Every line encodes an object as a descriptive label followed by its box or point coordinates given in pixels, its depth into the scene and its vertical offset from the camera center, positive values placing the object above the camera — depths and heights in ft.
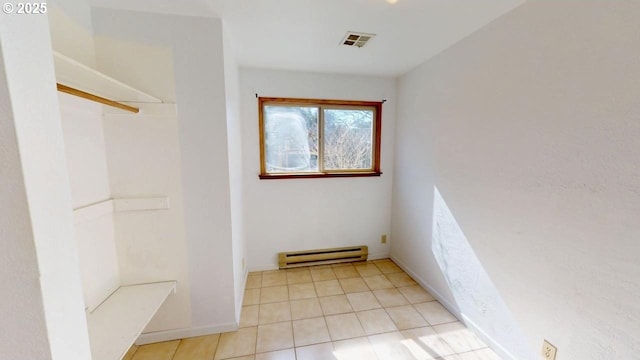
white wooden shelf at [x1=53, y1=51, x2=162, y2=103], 3.28 +1.26
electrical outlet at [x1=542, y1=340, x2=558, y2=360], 4.24 -3.55
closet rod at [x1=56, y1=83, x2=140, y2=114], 3.06 +0.91
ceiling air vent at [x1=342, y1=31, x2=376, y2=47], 5.93 +3.00
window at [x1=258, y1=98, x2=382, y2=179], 8.68 +0.67
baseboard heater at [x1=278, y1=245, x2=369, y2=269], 9.00 -3.89
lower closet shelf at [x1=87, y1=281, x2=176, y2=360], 3.88 -2.96
